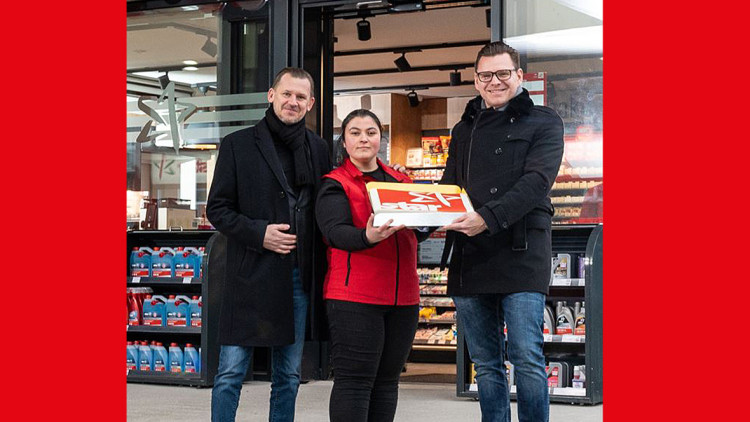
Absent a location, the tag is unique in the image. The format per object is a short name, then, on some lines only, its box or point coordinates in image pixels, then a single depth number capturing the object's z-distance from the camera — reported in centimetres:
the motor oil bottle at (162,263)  695
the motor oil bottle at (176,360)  683
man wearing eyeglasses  317
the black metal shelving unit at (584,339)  559
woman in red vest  315
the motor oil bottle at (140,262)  705
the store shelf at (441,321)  865
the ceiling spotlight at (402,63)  980
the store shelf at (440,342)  834
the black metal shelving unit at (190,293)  661
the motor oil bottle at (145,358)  694
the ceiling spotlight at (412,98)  1106
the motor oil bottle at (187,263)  688
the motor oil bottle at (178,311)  686
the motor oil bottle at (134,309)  702
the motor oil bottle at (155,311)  692
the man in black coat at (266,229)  339
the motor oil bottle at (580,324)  567
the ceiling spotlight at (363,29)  779
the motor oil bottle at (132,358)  699
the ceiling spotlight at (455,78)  1066
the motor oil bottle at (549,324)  572
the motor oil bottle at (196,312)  682
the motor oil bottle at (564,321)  571
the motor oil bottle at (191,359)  679
